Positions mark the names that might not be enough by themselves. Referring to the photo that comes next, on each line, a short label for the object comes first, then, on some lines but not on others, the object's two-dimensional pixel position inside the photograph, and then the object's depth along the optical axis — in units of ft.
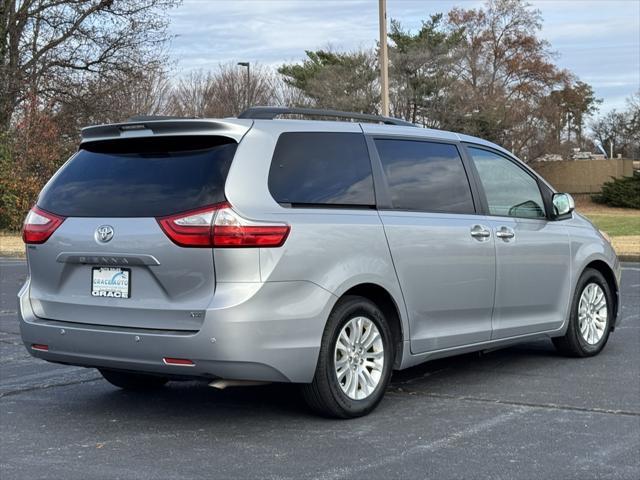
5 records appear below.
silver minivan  16.92
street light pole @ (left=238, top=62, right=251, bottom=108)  141.47
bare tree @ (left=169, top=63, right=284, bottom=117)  148.87
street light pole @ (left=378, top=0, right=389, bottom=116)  71.05
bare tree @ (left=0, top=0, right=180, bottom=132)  100.37
